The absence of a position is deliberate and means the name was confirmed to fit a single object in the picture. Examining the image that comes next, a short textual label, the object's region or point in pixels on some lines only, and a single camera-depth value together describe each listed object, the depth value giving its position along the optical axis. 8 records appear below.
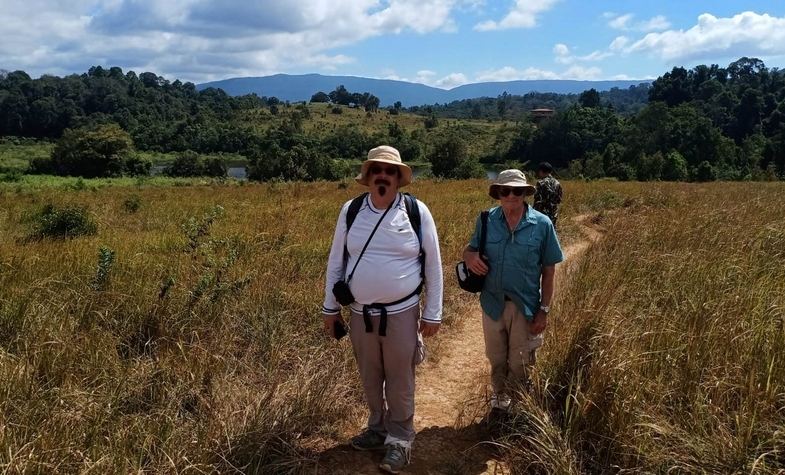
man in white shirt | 2.86
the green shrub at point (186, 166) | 65.06
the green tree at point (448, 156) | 50.62
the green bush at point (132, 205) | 14.24
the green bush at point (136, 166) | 61.38
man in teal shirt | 3.19
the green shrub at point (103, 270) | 4.29
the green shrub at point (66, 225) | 8.40
